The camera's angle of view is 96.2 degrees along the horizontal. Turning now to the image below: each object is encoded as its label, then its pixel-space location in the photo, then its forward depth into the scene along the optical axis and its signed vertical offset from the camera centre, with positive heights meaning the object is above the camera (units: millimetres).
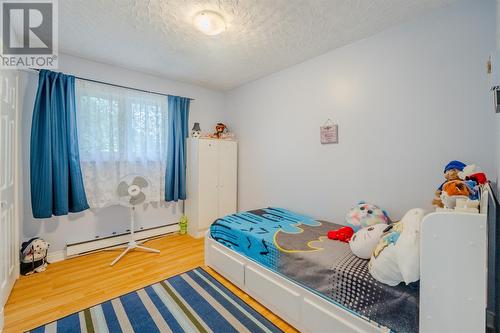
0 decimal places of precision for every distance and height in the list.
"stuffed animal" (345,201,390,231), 2149 -506
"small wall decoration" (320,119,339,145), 2648 +386
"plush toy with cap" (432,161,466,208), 1621 -56
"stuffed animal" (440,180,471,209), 1379 -176
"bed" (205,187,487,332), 1020 -739
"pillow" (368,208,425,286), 1161 -501
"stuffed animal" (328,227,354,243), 2068 -658
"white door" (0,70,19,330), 1809 -168
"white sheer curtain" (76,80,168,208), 2969 +388
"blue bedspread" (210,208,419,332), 1275 -744
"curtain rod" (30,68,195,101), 2856 +1119
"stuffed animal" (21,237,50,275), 2488 -1027
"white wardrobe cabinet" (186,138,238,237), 3643 -284
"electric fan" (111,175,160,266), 2939 -383
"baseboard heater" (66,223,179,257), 2926 -1085
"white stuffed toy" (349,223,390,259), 1620 -567
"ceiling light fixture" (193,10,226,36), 1957 +1284
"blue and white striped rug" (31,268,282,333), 1723 -1242
